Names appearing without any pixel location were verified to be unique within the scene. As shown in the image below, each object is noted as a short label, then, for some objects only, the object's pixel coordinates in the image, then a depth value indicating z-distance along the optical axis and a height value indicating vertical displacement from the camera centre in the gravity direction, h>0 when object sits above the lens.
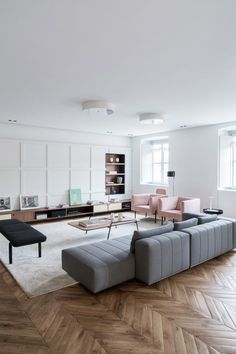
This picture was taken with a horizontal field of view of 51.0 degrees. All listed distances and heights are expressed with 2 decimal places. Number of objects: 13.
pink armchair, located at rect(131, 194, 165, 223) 7.12 -0.80
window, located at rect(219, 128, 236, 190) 6.77 +0.48
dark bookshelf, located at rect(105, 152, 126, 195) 8.90 +0.12
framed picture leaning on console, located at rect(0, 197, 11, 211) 6.61 -0.72
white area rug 3.27 -1.35
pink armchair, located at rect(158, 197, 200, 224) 6.22 -0.80
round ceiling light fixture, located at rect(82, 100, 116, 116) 4.51 +1.29
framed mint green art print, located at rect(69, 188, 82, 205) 7.72 -0.62
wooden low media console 6.59 -1.04
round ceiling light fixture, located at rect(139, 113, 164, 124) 5.45 +1.31
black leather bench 3.77 -0.94
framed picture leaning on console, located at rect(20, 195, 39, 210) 6.87 -0.71
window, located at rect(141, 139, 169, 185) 8.66 +0.56
